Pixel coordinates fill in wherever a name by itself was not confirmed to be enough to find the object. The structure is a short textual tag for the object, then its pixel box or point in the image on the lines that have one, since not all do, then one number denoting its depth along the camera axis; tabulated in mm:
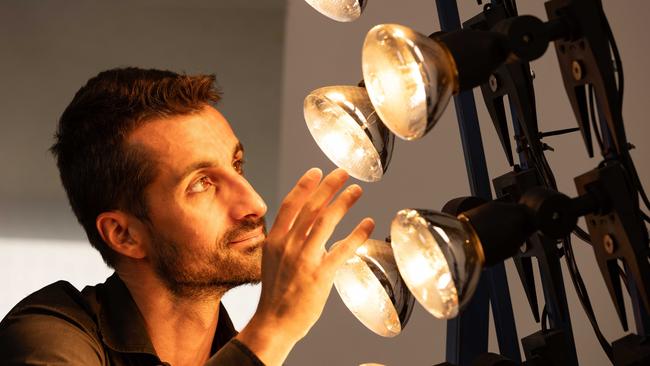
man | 2393
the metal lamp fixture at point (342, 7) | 1944
